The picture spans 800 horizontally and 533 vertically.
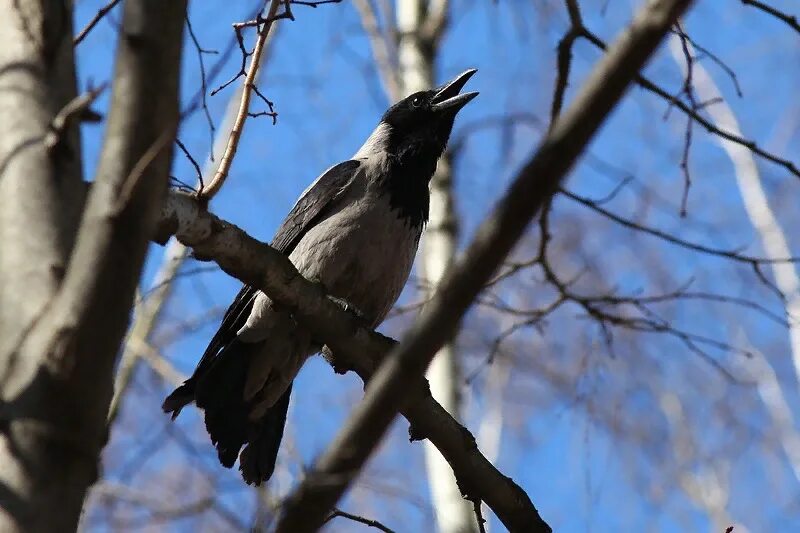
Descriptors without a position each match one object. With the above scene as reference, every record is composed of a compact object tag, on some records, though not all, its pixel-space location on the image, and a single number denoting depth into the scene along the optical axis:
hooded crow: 8.63
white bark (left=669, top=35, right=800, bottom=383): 20.39
